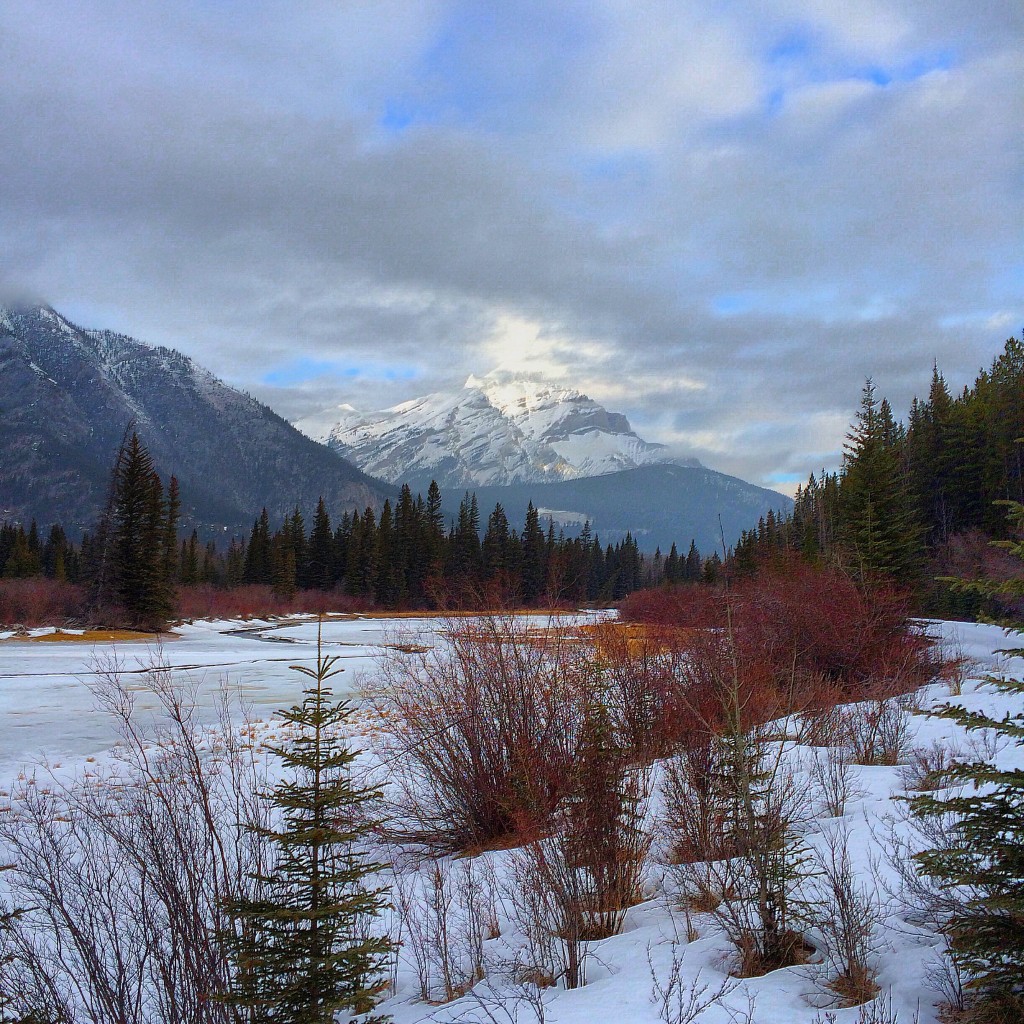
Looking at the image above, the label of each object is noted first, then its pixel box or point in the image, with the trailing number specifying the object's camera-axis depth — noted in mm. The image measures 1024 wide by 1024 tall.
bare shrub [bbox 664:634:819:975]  5102
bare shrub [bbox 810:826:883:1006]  4523
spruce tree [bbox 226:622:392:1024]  4387
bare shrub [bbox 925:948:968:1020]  4039
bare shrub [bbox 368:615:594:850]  9281
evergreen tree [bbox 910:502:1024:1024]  3732
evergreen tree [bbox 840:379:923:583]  39719
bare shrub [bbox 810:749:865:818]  8250
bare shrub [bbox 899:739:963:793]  8016
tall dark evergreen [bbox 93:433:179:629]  51812
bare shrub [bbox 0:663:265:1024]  4504
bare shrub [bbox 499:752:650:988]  5699
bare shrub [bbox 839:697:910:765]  10711
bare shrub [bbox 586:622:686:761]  10070
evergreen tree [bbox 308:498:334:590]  91562
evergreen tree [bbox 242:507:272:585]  87375
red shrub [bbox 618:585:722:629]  16047
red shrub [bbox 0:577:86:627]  48341
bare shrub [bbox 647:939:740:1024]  4344
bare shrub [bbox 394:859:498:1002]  5734
